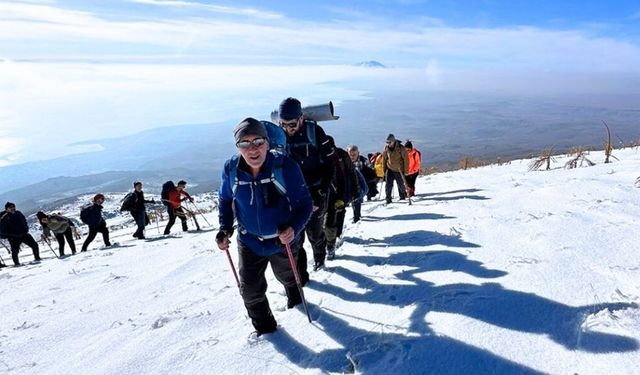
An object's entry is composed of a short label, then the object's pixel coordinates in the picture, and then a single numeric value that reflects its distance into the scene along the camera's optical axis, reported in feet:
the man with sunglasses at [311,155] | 17.03
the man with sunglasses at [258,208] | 11.89
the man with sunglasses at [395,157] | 38.91
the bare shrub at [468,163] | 73.87
